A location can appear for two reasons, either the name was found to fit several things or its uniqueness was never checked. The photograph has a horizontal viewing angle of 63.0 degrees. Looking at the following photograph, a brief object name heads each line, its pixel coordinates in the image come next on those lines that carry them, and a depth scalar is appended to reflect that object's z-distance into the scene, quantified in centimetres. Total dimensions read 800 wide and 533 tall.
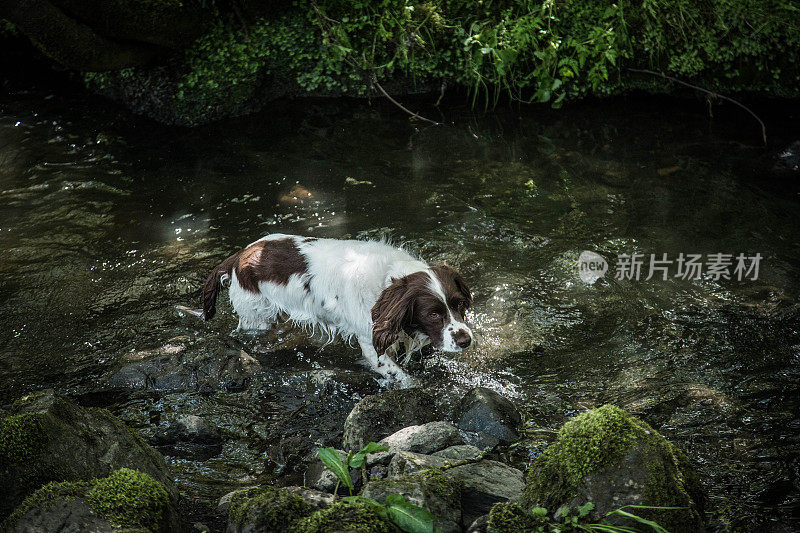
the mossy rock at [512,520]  265
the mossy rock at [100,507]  258
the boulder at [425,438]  364
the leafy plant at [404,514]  266
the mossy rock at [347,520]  262
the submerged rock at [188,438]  404
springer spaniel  440
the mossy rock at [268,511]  271
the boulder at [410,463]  325
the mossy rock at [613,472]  270
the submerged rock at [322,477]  345
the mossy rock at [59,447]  290
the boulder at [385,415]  393
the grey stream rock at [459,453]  354
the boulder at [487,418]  397
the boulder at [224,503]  337
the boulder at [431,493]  287
